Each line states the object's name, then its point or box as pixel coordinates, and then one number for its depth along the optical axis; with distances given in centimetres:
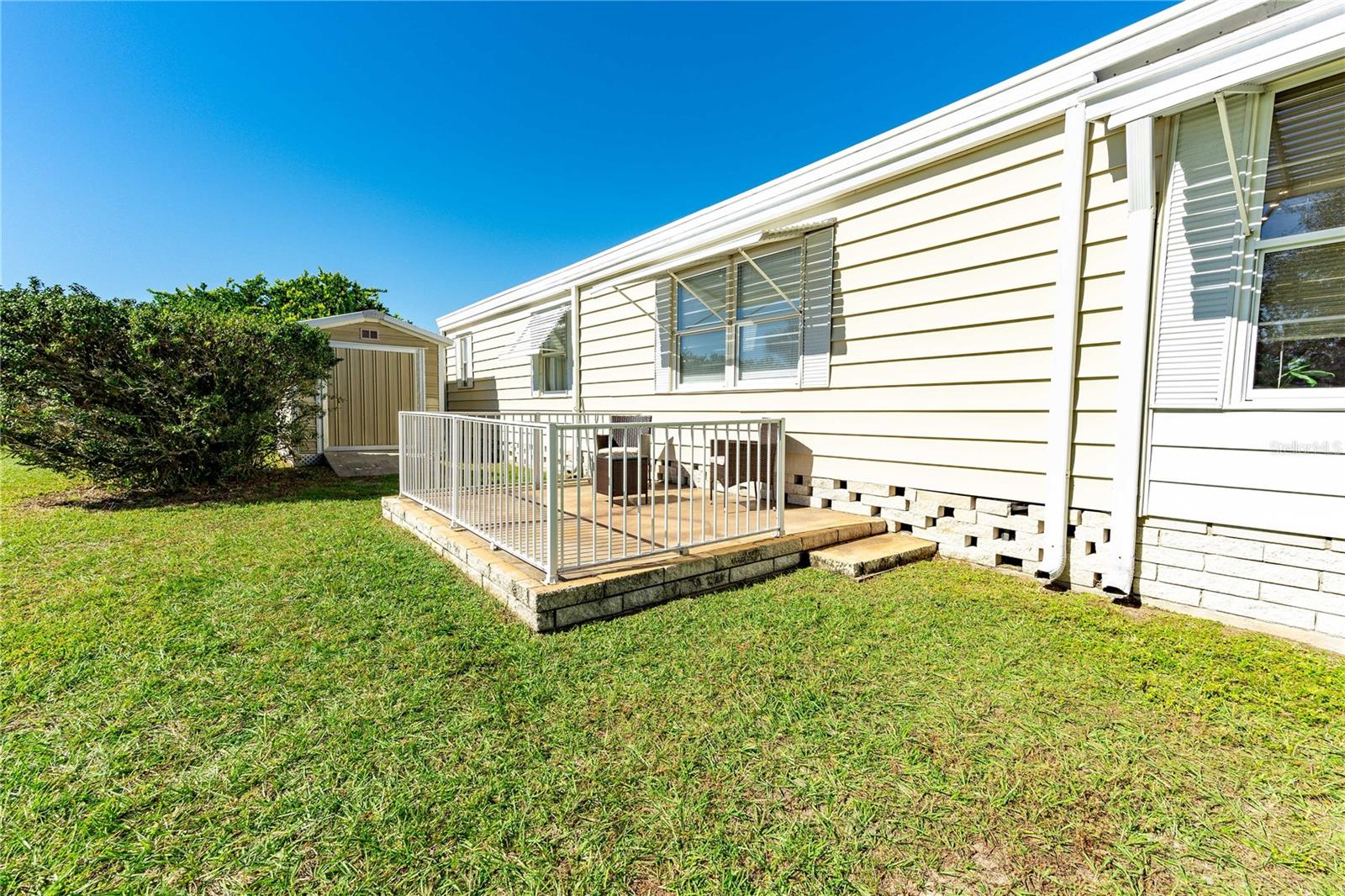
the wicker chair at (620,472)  504
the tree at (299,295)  2647
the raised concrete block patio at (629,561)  287
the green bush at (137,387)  531
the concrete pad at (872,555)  368
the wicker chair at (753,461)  412
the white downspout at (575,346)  789
